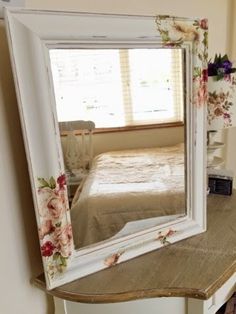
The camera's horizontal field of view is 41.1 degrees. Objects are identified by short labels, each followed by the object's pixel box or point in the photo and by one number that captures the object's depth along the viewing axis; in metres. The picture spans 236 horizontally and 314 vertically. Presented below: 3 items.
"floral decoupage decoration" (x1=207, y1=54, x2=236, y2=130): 1.08
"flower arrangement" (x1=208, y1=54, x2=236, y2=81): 1.08
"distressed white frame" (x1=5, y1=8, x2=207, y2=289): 0.61
